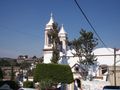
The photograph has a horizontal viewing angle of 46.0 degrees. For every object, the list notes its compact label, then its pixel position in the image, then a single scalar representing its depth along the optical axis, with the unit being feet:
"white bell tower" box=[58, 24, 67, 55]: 100.98
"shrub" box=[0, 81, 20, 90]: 61.47
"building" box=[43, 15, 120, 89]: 91.98
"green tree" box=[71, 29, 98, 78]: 82.36
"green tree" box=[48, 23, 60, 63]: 82.57
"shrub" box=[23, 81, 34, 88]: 76.85
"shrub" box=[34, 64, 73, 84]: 59.15
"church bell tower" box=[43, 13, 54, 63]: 95.50
